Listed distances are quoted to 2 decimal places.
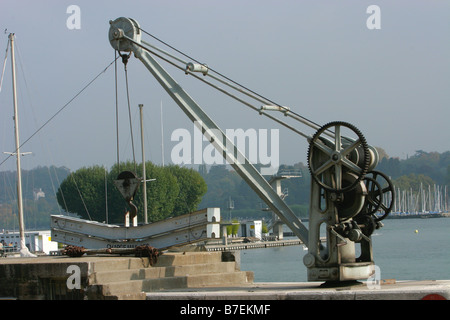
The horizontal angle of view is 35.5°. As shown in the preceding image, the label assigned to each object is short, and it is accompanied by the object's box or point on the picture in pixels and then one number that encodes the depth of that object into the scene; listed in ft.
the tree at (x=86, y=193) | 298.35
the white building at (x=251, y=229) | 397.39
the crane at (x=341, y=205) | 50.29
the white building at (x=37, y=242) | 243.60
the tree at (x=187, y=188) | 335.26
